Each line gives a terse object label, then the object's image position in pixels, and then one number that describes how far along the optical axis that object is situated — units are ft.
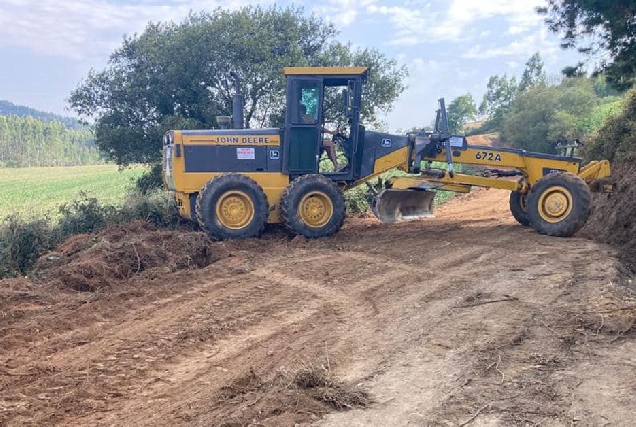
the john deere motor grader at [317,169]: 35.65
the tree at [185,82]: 61.00
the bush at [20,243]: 36.14
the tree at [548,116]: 110.73
